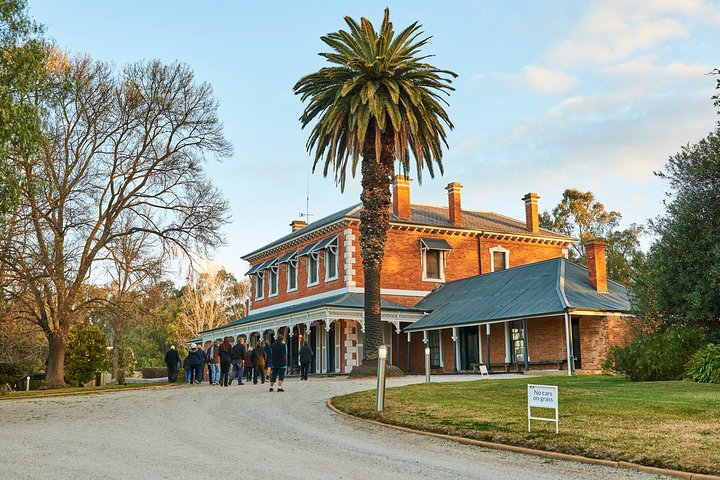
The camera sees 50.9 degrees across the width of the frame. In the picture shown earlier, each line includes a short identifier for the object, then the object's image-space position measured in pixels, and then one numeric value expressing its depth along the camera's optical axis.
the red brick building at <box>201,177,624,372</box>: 34.06
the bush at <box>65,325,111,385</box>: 39.16
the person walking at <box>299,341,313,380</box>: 26.84
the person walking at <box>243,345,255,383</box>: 26.16
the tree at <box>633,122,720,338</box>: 18.58
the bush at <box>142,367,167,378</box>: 42.59
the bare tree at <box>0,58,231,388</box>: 26.50
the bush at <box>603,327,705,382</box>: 18.12
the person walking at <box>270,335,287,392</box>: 20.38
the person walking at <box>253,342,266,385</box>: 25.84
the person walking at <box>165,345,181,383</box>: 27.17
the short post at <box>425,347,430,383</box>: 21.68
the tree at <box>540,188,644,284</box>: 57.22
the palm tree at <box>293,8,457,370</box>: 26.58
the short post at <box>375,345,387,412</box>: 14.22
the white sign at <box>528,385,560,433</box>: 10.66
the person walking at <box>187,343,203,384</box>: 25.67
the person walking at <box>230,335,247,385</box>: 25.77
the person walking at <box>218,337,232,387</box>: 25.11
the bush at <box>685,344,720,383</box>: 16.69
